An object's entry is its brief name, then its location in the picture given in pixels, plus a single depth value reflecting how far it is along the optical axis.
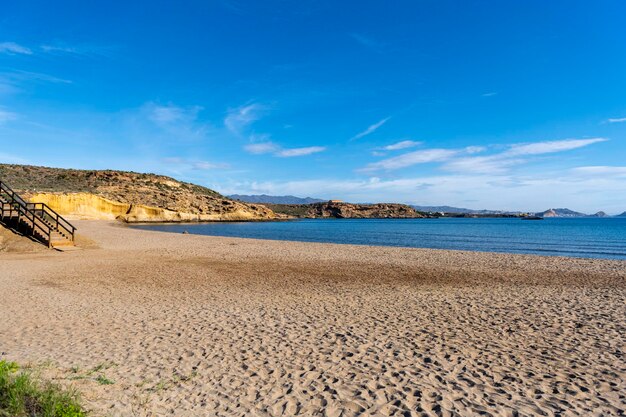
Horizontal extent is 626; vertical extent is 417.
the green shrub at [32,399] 4.34
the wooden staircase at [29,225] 21.02
